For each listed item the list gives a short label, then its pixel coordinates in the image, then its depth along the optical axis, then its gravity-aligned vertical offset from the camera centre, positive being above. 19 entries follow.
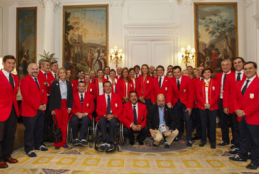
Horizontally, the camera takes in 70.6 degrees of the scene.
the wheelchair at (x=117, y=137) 4.40 -1.16
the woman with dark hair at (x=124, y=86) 5.83 +0.16
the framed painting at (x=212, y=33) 10.05 +3.13
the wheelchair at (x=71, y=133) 4.83 -1.13
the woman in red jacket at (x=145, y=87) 5.87 +0.12
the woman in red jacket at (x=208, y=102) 4.50 -0.30
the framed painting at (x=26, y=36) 10.58 +3.25
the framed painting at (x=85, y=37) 10.27 +3.05
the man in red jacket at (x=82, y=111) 4.67 -0.53
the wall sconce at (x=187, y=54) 9.52 +1.92
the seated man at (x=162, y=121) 4.57 -0.79
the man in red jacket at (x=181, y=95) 4.92 -0.13
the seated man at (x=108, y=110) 4.47 -0.49
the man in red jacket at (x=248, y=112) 3.32 -0.41
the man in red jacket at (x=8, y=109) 3.45 -0.33
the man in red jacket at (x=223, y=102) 4.47 -0.31
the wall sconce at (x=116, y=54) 9.62 +1.95
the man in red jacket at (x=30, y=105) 4.02 -0.29
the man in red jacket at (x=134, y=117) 4.69 -0.70
